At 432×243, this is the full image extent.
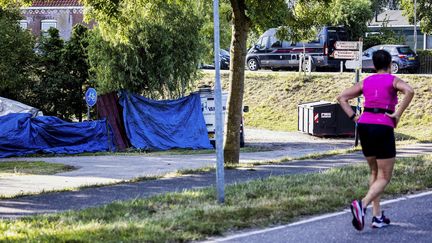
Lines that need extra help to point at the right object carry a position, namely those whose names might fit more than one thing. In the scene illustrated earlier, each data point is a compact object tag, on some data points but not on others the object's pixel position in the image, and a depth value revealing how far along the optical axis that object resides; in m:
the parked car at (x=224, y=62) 45.88
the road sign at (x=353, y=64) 21.65
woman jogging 7.13
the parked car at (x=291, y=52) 38.25
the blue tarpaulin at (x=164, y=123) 27.06
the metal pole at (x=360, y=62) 21.48
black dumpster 29.69
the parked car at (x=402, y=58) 37.12
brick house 54.12
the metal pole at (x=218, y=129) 8.89
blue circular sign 25.88
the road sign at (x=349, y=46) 22.05
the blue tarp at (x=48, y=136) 26.16
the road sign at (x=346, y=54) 21.98
